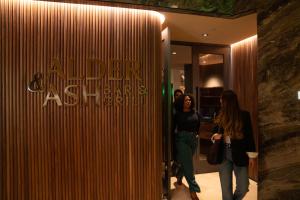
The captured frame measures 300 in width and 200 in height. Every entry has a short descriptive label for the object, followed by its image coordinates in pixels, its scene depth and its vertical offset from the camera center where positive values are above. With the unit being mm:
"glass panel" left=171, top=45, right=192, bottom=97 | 5637 +1043
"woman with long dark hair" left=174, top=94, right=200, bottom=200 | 4215 -536
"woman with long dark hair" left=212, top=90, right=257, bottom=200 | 2979 -505
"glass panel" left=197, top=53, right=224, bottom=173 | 5521 +176
